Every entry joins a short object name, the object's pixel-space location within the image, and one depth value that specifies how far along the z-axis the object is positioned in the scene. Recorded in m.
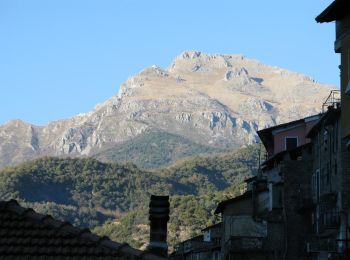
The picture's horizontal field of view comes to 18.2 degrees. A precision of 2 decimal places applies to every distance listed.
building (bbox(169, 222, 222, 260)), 84.62
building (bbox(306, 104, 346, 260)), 54.50
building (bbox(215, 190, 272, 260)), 71.75
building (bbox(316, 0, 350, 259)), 41.00
